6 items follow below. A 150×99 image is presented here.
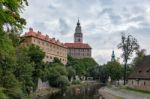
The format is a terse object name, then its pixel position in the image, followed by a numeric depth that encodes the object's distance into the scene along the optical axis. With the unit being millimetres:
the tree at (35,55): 32183
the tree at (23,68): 23691
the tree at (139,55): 46423
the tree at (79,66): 68223
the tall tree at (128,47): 40759
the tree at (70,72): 55085
